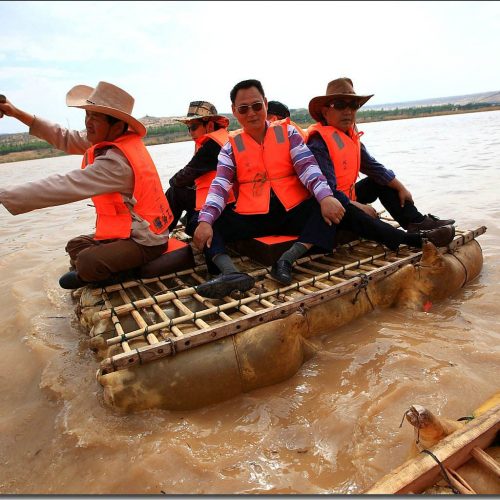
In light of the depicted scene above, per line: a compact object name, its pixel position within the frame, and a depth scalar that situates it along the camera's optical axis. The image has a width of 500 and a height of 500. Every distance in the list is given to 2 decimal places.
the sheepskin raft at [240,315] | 2.28
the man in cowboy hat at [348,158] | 3.62
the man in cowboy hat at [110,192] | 2.75
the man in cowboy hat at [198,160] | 4.05
